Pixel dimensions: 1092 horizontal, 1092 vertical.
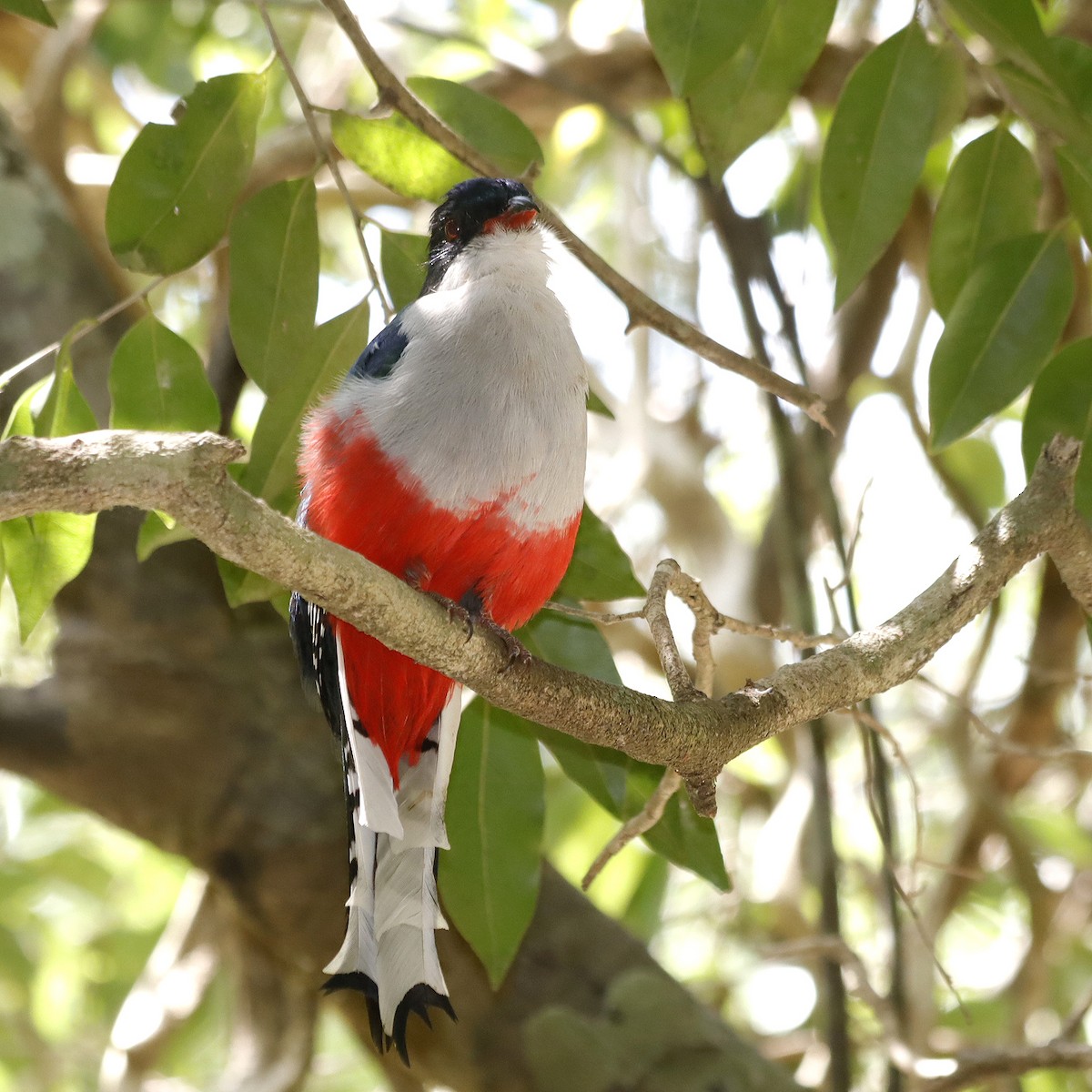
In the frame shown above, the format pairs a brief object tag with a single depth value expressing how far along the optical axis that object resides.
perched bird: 4.36
